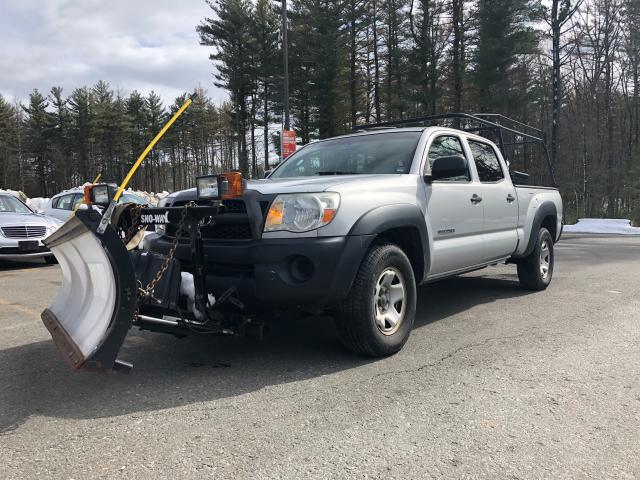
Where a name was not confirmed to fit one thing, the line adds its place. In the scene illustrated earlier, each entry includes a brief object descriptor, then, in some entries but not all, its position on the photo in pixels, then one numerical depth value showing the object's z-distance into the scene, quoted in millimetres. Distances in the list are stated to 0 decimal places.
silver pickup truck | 3445
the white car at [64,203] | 13523
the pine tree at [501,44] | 27812
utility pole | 17045
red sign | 16250
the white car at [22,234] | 9742
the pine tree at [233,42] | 33875
